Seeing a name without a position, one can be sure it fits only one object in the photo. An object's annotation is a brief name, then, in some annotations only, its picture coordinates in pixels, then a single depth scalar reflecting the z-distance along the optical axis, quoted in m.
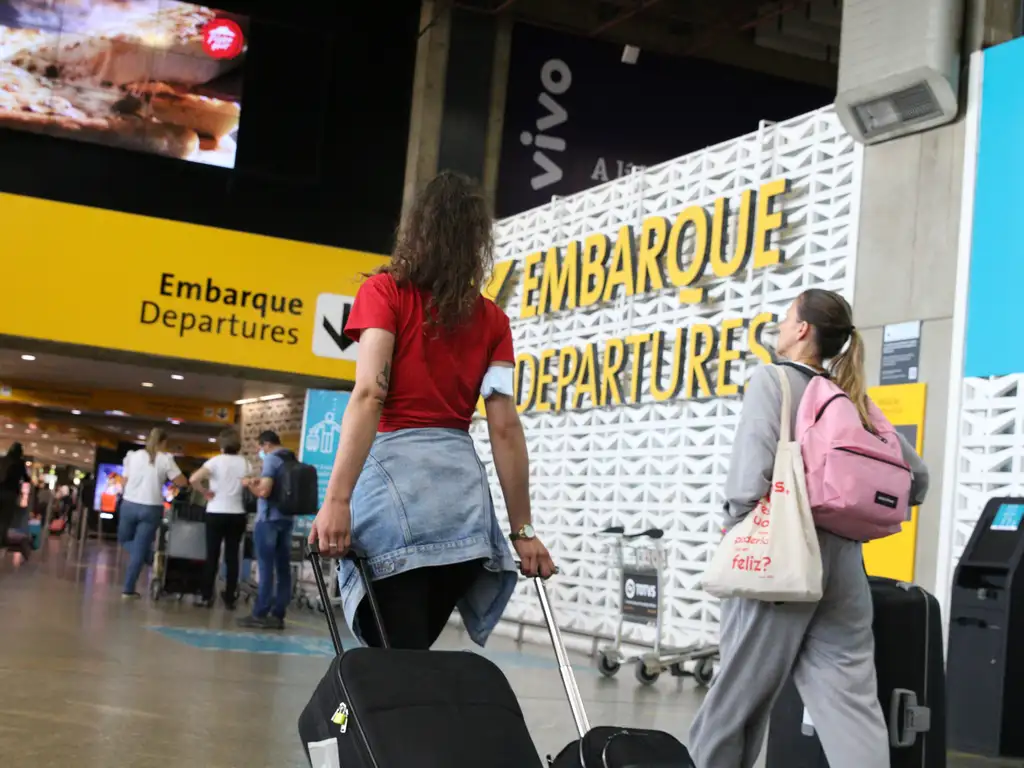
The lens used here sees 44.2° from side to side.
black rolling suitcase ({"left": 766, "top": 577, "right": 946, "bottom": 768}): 3.69
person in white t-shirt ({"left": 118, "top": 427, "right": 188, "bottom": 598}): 11.57
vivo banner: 15.46
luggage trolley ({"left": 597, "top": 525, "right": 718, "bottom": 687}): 8.05
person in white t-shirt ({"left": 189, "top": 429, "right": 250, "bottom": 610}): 10.91
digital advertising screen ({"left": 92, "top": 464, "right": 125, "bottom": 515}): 32.47
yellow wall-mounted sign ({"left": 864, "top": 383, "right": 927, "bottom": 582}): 7.61
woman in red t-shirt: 2.62
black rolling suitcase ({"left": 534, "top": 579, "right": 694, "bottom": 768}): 2.31
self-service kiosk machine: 5.85
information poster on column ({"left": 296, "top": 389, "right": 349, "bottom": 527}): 14.06
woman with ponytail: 3.26
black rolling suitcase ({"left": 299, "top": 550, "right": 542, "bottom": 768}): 2.35
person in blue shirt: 9.59
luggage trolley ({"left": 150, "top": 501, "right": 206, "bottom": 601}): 11.45
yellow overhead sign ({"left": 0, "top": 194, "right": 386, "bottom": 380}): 13.91
